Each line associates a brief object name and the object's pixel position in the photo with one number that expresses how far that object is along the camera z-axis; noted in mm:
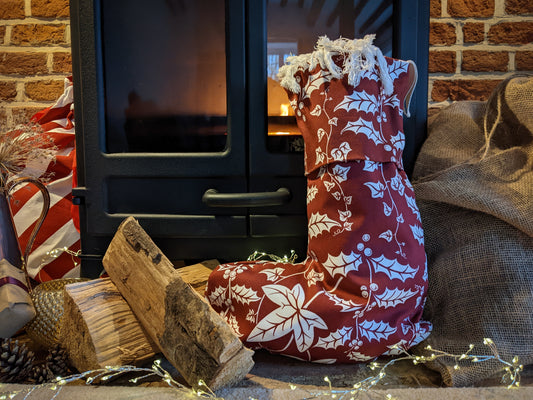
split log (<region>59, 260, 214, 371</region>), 729
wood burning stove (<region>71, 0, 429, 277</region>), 878
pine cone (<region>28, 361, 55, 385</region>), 720
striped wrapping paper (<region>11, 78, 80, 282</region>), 1208
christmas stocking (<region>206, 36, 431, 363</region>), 740
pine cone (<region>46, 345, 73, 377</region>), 747
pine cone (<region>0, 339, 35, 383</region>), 722
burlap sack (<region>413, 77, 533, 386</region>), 744
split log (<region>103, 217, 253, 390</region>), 639
